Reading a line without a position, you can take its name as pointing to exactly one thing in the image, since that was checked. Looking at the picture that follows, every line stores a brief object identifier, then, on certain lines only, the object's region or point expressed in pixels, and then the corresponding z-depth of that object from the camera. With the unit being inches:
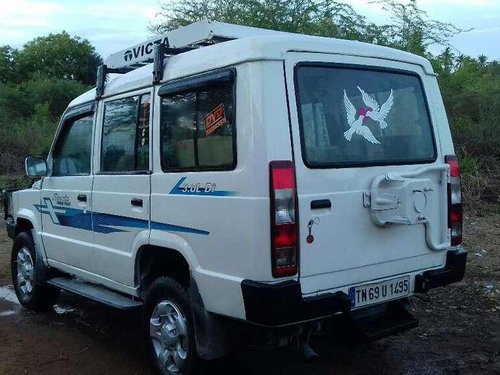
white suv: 124.4
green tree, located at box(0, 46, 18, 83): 1691.7
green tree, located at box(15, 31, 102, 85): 1749.5
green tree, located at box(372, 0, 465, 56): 539.8
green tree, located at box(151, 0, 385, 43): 535.2
